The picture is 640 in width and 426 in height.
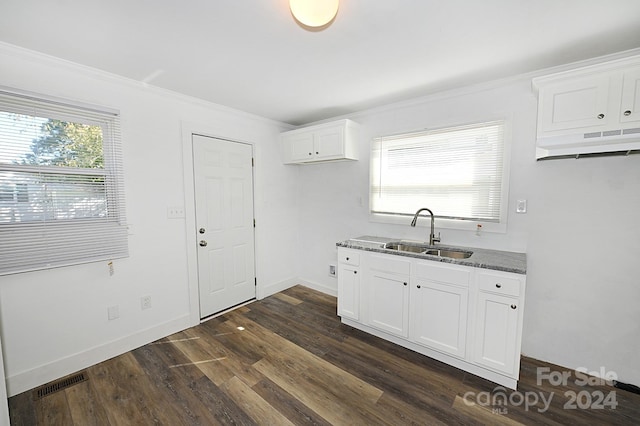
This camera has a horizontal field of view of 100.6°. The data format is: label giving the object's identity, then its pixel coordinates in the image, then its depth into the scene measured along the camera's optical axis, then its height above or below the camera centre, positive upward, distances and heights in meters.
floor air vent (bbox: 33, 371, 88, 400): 1.93 -1.45
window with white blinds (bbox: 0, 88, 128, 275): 1.86 +0.07
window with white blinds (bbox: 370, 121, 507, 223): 2.46 +0.23
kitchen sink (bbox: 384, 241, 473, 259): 2.51 -0.55
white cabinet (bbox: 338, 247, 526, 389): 1.96 -0.97
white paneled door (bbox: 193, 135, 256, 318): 2.96 -0.33
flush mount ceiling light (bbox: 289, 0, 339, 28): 1.20 +0.85
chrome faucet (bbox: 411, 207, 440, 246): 2.64 -0.40
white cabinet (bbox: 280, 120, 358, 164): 3.12 +0.65
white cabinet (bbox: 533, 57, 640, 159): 1.68 +0.58
